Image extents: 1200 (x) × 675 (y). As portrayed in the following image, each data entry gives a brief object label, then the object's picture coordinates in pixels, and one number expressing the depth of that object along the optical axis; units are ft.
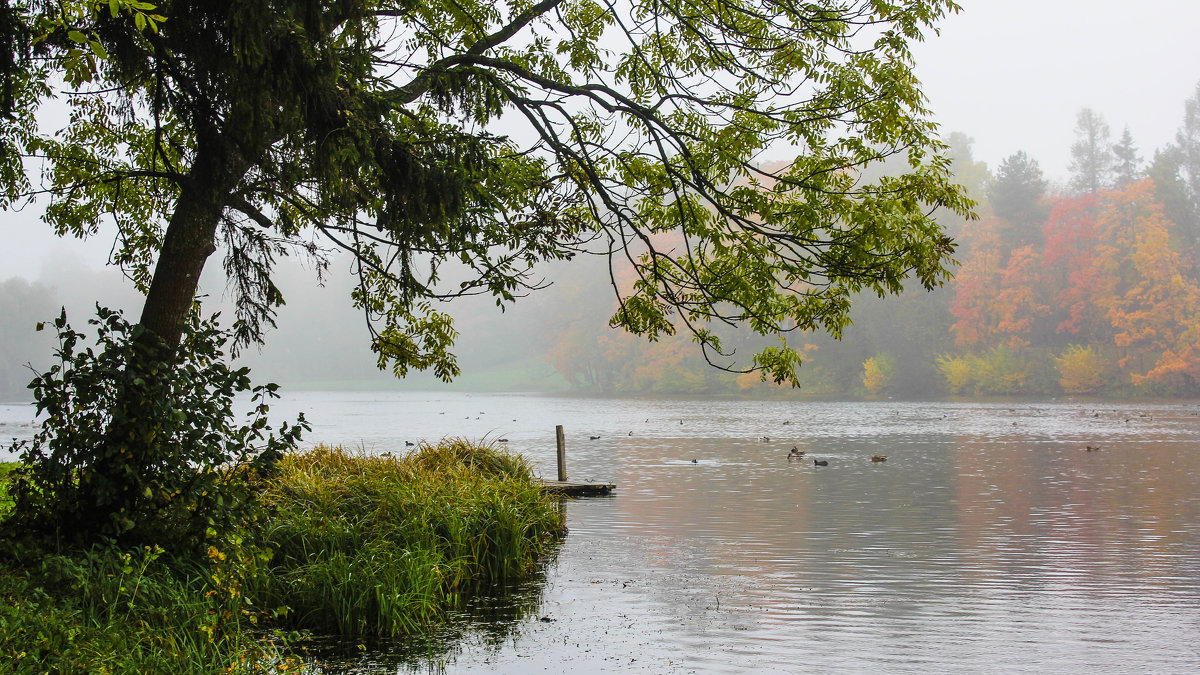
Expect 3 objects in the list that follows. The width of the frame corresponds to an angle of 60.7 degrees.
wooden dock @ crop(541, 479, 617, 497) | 68.58
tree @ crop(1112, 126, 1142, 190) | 254.68
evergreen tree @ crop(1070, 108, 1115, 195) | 282.15
